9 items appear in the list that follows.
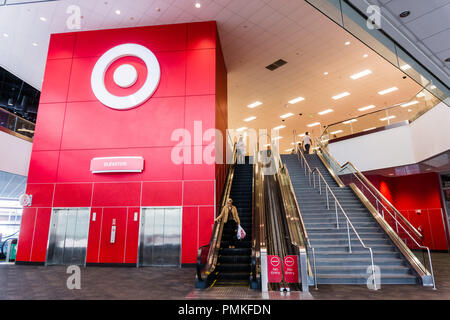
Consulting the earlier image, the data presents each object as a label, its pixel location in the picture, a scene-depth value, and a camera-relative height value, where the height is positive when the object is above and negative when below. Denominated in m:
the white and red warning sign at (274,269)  5.46 -0.76
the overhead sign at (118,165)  9.36 +2.05
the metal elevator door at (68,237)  9.20 -0.22
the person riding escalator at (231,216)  7.72 +0.33
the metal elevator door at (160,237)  8.91 -0.24
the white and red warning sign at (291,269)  5.45 -0.75
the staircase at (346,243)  6.25 -0.39
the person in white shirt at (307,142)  16.50 +4.83
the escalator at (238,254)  6.46 -0.63
